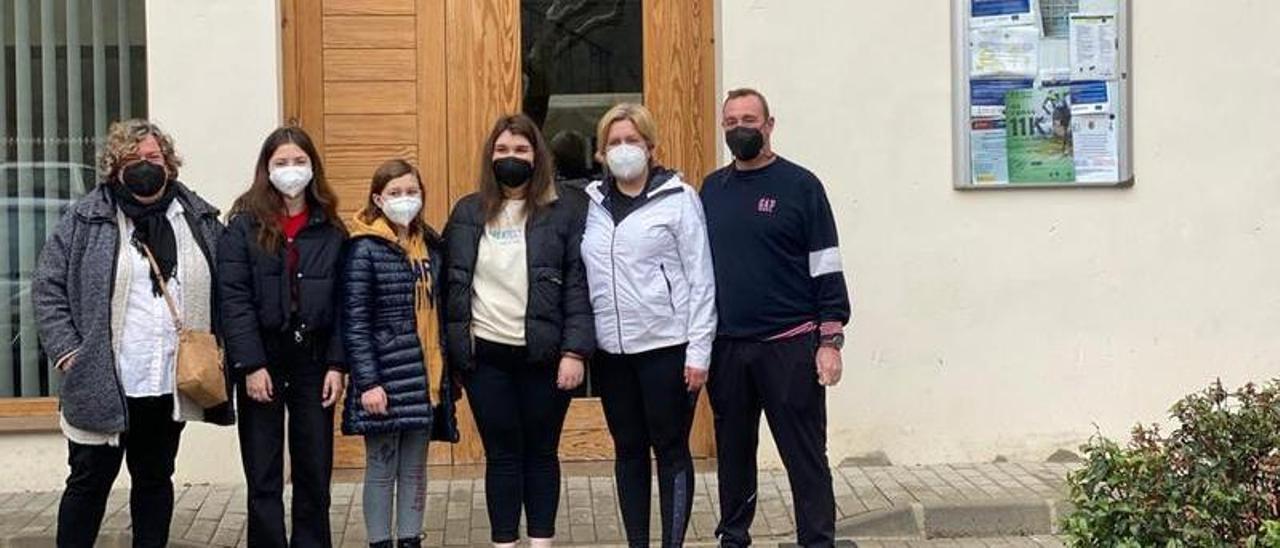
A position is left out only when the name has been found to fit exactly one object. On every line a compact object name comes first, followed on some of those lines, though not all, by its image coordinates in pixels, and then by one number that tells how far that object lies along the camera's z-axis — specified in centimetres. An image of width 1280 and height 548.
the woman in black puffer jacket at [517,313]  578
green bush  421
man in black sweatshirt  604
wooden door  824
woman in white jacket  583
